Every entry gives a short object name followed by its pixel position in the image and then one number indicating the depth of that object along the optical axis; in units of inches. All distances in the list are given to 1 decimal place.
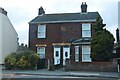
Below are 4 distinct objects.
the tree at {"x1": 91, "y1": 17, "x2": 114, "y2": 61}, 479.4
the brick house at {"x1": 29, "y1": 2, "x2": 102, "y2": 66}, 618.2
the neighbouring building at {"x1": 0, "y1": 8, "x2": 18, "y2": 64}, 604.8
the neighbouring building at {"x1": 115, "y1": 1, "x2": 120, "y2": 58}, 552.3
